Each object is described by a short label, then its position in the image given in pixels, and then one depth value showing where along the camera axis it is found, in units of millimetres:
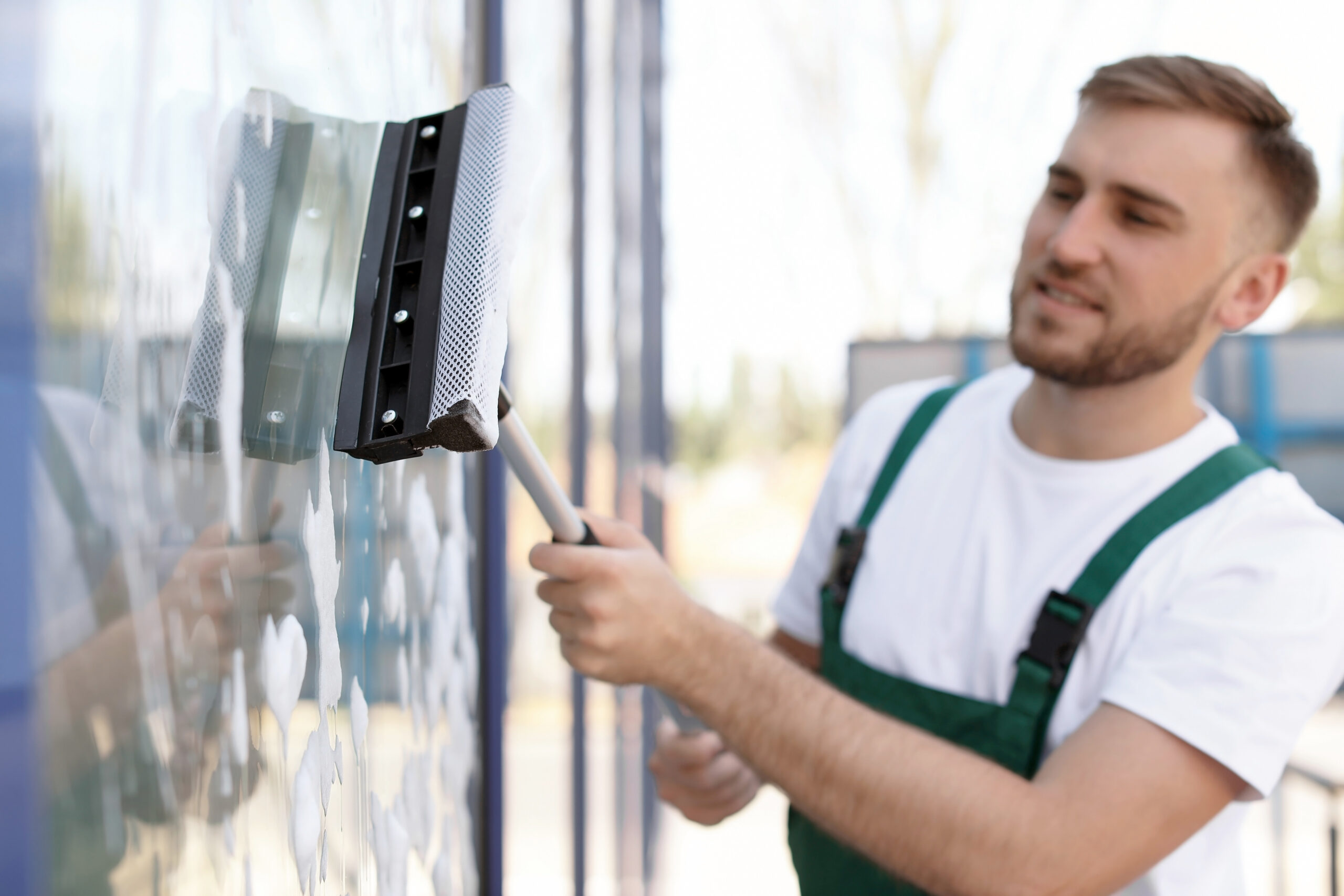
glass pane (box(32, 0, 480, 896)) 295
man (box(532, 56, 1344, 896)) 733
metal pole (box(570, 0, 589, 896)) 1490
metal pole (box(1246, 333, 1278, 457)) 2029
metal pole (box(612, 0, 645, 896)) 2203
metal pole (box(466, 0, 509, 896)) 878
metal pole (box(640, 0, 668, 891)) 2738
